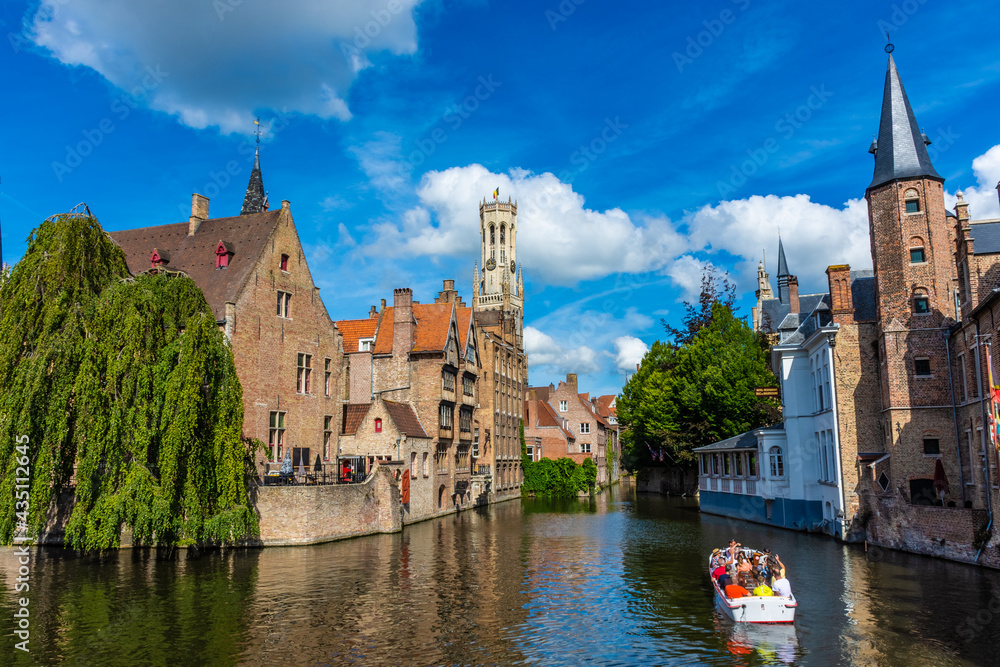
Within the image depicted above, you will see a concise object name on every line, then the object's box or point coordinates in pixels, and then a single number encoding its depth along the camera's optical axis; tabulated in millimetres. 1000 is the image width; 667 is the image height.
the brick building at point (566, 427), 79375
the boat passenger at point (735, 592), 18672
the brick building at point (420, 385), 44906
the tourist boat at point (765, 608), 18078
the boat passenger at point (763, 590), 18516
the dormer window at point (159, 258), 40125
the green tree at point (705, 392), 54750
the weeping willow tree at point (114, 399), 25219
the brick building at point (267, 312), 37338
